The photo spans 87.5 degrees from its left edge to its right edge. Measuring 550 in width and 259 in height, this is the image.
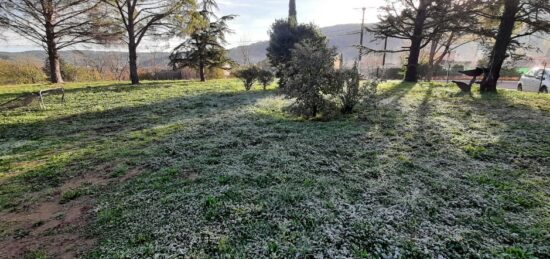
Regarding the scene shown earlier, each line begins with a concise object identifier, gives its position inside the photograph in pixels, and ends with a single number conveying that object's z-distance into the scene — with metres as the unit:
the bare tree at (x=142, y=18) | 16.61
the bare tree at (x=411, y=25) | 13.52
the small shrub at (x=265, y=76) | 14.73
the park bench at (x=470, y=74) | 11.27
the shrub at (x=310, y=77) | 7.29
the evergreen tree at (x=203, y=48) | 20.50
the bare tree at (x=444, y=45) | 20.61
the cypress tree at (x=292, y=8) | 25.28
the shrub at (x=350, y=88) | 7.55
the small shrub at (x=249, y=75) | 14.73
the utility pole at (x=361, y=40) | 15.82
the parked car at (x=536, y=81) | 12.59
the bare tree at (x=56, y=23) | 16.66
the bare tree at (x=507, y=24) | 9.86
